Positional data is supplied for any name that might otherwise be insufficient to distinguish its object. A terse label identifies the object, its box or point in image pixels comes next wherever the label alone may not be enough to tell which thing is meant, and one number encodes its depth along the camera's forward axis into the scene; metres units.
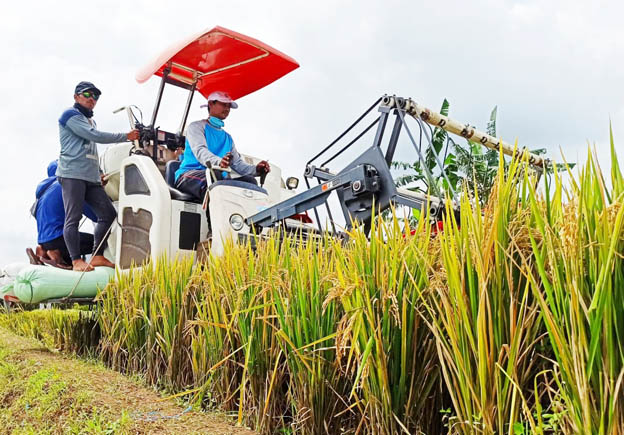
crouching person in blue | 6.16
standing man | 5.27
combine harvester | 4.20
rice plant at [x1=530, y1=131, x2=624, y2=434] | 1.33
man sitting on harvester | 4.97
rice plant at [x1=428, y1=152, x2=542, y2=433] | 1.60
